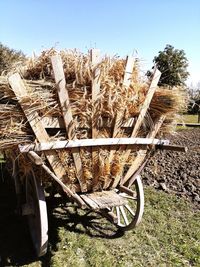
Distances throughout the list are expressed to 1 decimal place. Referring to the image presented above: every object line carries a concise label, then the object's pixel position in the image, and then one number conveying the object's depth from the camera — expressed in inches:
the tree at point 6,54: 550.3
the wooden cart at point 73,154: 78.5
